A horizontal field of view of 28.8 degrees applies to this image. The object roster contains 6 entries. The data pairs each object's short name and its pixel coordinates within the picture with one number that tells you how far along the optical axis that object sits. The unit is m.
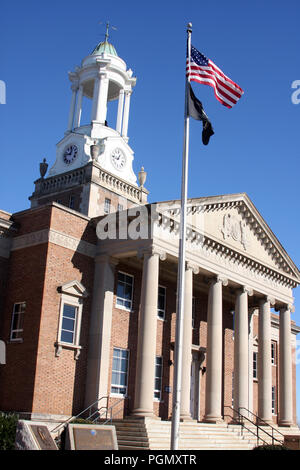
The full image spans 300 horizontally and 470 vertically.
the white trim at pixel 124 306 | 26.08
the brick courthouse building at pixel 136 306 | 22.94
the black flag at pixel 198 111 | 18.27
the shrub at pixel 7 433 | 15.40
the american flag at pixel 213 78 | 18.58
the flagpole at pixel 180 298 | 15.58
